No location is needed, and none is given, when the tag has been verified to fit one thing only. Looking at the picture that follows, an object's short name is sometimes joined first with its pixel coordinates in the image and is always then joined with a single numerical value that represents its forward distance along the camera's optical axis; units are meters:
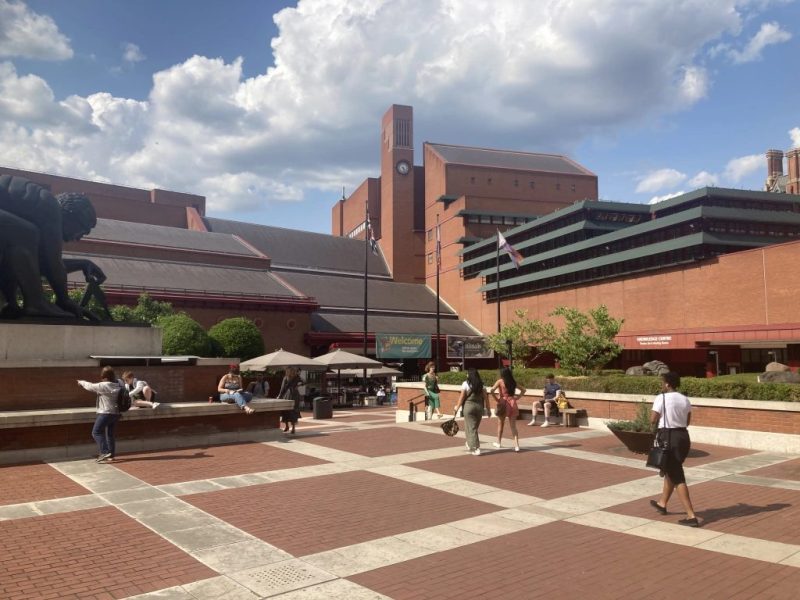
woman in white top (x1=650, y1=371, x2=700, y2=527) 6.70
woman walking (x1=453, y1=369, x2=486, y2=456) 11.41
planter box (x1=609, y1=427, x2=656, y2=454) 11.31
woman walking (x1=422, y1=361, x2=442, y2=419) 18.42
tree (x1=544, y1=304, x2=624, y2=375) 23.14
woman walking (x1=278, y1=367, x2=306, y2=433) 15.88
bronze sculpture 12.05
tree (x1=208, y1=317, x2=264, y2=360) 36.78
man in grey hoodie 9.83
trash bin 21.06
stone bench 9.88
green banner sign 45.22
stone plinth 11.55
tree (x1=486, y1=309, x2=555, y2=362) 37.38
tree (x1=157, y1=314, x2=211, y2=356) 31.33
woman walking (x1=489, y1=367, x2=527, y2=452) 11.91
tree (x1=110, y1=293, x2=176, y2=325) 34.31
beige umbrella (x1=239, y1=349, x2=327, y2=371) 23.94
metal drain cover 4.81
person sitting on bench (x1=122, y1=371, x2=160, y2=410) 11.57
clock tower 72.75
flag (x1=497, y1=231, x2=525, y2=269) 33.44
